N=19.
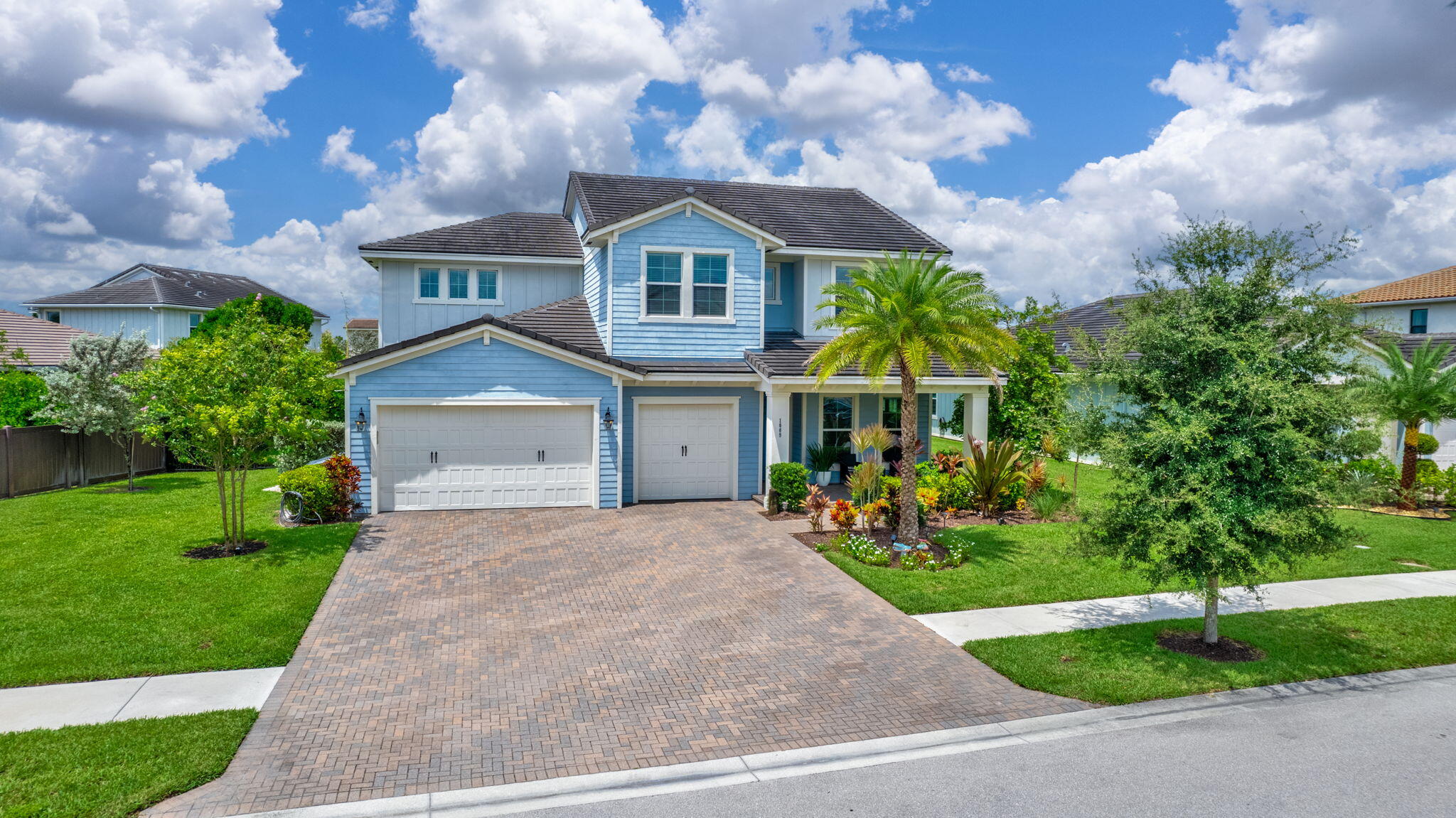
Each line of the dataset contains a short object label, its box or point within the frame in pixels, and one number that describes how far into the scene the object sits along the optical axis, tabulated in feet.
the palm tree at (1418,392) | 58.65
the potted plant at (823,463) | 66.13
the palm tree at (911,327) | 43.39
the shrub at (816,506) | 51.19
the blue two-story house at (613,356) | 55.47
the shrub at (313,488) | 51.49
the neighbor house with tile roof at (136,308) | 135.74
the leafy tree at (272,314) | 100.17
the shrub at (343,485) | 52.47
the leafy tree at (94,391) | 62.13
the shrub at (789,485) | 56.59
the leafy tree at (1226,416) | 27.96
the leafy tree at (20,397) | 65.16
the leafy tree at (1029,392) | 66.64
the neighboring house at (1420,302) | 114.93
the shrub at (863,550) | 44.32
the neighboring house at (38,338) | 90.74
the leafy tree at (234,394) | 42.68
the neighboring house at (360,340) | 161.07
